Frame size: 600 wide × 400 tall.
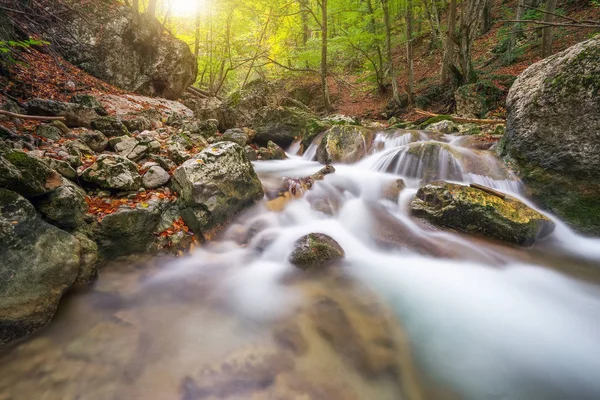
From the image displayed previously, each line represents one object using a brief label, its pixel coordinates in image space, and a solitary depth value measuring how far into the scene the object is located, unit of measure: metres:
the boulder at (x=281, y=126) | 9.91
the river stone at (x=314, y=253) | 3.79
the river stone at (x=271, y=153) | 8.20
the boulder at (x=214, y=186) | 4.15
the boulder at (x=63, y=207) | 3.03
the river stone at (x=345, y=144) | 8.01
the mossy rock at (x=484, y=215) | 4.12
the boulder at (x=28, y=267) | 2.37
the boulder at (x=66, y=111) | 5.47
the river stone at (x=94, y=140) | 5.03
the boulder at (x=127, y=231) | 3.49
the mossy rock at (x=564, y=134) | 4.27
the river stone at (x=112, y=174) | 3.88
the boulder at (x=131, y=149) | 4.84
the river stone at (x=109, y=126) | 5.84
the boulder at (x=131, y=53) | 10.45
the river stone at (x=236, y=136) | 8.40
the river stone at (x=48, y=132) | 4.74
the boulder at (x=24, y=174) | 2.67
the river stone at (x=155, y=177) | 4.28
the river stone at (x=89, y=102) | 6.84
